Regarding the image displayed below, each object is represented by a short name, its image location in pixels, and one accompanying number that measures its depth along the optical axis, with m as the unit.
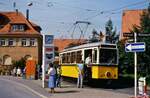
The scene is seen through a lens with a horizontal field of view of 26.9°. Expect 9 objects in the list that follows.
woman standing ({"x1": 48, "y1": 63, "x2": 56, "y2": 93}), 16.84
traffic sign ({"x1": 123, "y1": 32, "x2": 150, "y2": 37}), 14.00
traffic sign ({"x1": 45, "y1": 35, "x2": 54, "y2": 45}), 19.77
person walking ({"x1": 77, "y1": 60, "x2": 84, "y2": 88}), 20.00
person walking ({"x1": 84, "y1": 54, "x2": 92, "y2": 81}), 20.97
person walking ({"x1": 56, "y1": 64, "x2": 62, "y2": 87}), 20.18
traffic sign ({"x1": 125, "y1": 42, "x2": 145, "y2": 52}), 13.64
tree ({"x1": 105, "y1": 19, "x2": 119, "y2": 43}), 51.35
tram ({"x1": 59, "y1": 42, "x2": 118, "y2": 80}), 20.42
